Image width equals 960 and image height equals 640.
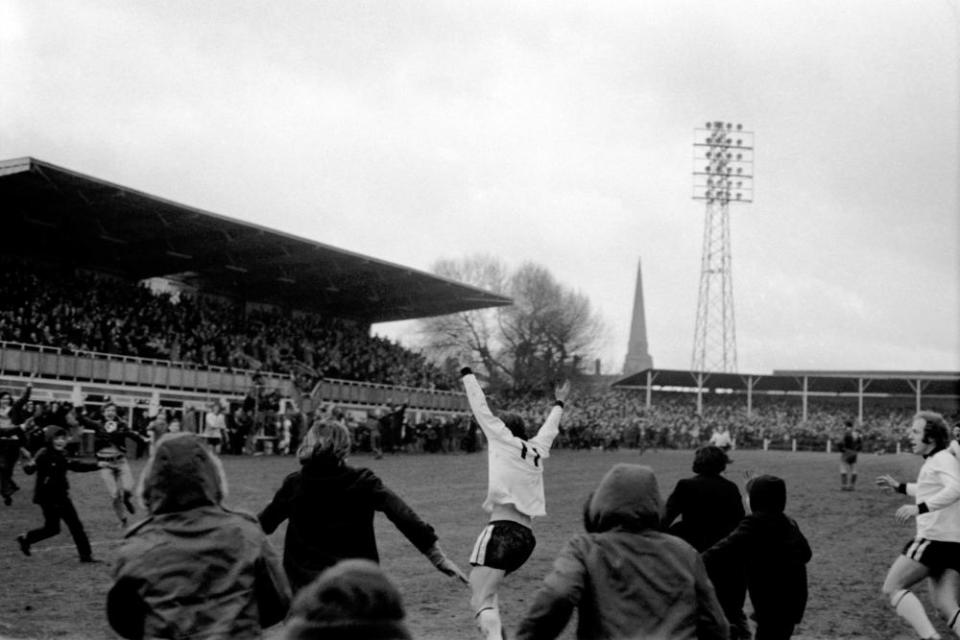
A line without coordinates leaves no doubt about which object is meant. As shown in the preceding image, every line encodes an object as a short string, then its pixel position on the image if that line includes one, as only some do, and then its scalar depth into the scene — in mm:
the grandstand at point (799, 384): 74312
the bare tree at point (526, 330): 71562
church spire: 186500
